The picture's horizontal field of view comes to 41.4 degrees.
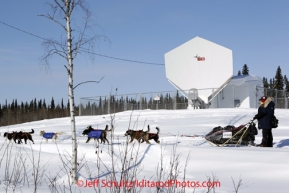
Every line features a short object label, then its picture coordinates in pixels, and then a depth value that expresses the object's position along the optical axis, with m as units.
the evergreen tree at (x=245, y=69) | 92.50
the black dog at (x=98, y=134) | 13.12
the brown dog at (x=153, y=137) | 12.87
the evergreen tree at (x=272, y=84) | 90.30
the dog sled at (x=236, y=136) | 12.83
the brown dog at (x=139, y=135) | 12.01
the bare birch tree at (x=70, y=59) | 8.01
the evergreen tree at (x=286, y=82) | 86.84
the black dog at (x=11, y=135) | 13.84
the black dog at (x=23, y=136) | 14.54
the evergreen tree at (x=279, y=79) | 87.00
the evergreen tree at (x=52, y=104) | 109.45
